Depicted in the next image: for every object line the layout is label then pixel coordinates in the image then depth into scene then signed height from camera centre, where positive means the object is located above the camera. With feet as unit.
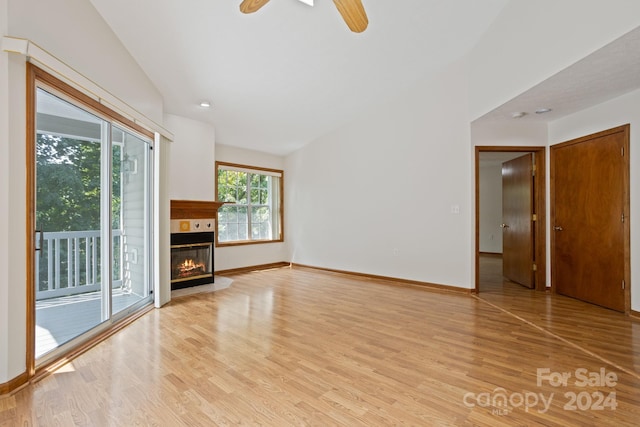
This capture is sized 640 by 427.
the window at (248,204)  19.57 +0.67
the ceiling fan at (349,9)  7.11 +5.02
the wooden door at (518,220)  14.88 -0.35
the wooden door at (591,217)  11.40 -0.16
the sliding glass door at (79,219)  7.79 -0.15
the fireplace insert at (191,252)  15.26 -2.05
